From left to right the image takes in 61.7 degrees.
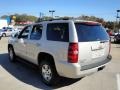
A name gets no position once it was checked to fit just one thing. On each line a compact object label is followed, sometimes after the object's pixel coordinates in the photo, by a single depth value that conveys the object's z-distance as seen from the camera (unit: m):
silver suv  2.54
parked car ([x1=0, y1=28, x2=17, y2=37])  17.35
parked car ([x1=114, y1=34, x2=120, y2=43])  12.51
